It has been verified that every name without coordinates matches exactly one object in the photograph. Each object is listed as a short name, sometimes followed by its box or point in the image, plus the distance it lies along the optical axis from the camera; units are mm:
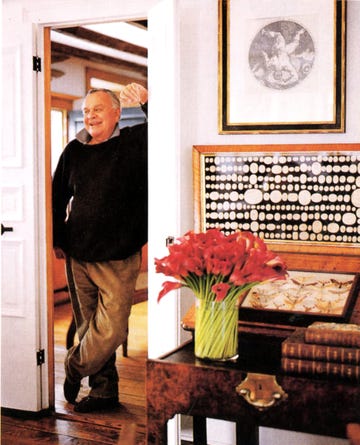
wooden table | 2053
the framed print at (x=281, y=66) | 3156
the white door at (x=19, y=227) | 3916
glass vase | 2254
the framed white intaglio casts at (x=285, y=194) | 3158
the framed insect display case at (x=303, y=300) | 2570
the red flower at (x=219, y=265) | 2184
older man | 4227
